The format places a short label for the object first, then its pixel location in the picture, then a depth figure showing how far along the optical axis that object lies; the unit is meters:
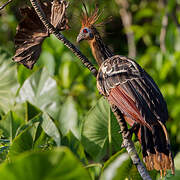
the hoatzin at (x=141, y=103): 14.75
